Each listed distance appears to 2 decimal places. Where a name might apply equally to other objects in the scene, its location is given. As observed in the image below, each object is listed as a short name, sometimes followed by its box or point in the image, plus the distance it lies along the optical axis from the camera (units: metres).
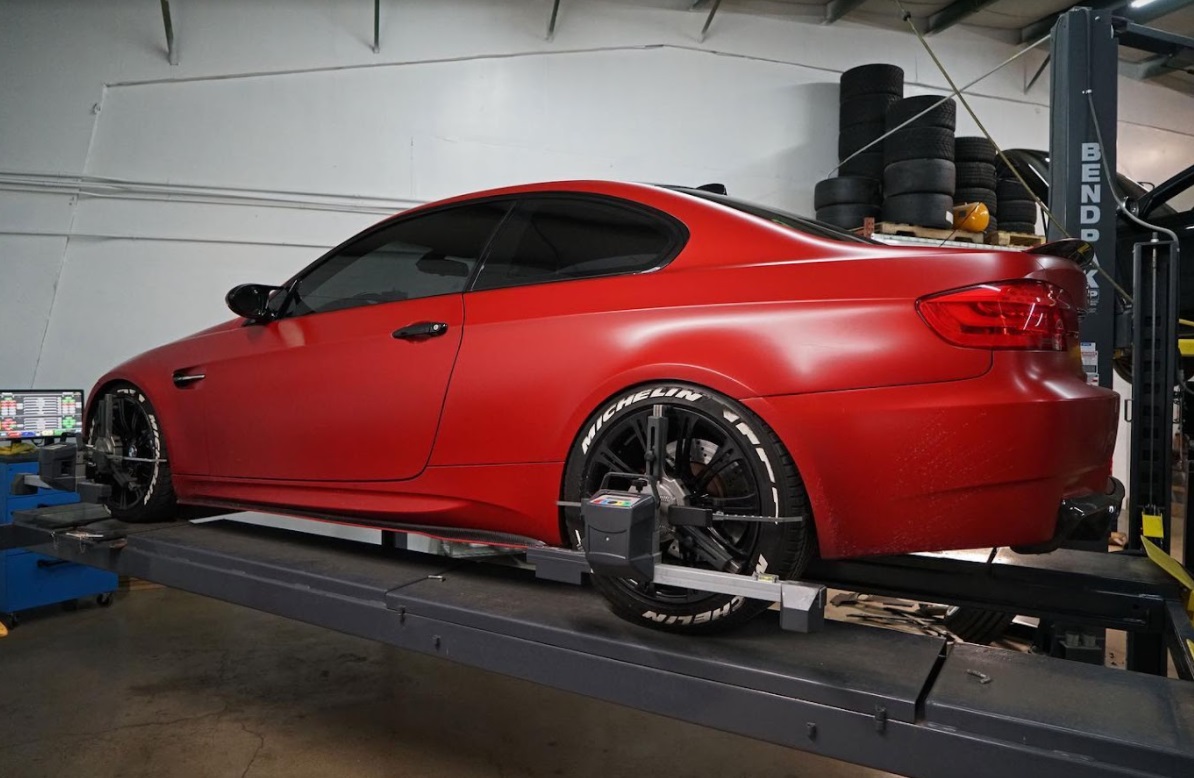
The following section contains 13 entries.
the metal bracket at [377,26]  5.51
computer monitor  4.41
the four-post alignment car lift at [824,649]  1.28
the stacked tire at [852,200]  5.88
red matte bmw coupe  1.47
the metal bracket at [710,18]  6.35
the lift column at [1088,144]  3.18
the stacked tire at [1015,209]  6.11
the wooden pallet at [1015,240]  5.72
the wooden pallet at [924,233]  5.35
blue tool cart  4.22
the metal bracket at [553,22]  5.96
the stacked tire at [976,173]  5.81
